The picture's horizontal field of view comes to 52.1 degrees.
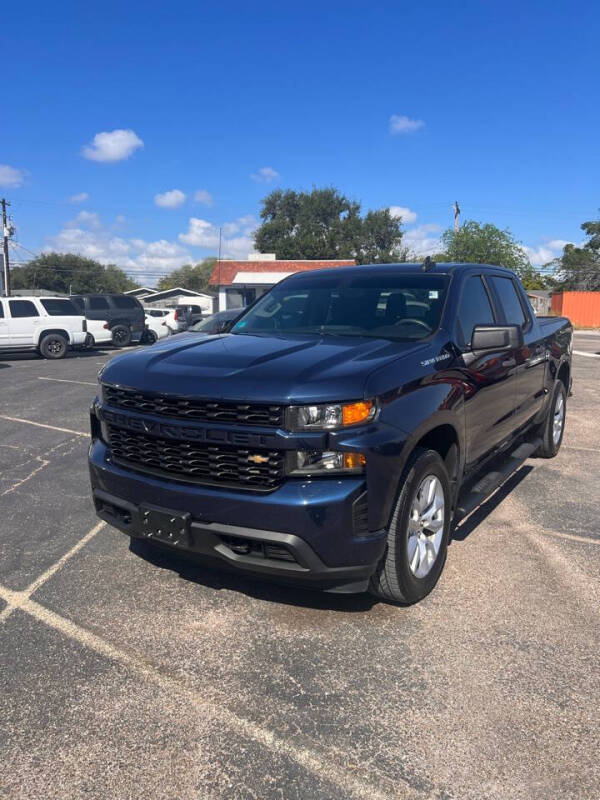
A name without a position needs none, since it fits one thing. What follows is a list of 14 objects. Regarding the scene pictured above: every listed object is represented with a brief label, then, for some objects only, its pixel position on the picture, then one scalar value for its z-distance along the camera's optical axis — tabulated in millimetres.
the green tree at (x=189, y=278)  110312
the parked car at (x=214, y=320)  13327
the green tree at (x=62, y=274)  80188
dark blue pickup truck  2711
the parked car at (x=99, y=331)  19772
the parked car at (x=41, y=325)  17203
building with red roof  40250
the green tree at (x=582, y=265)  61188
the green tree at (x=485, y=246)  42719
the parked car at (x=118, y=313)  20844
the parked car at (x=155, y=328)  23797
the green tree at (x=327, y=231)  66188
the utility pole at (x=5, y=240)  42531
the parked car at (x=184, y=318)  24734
